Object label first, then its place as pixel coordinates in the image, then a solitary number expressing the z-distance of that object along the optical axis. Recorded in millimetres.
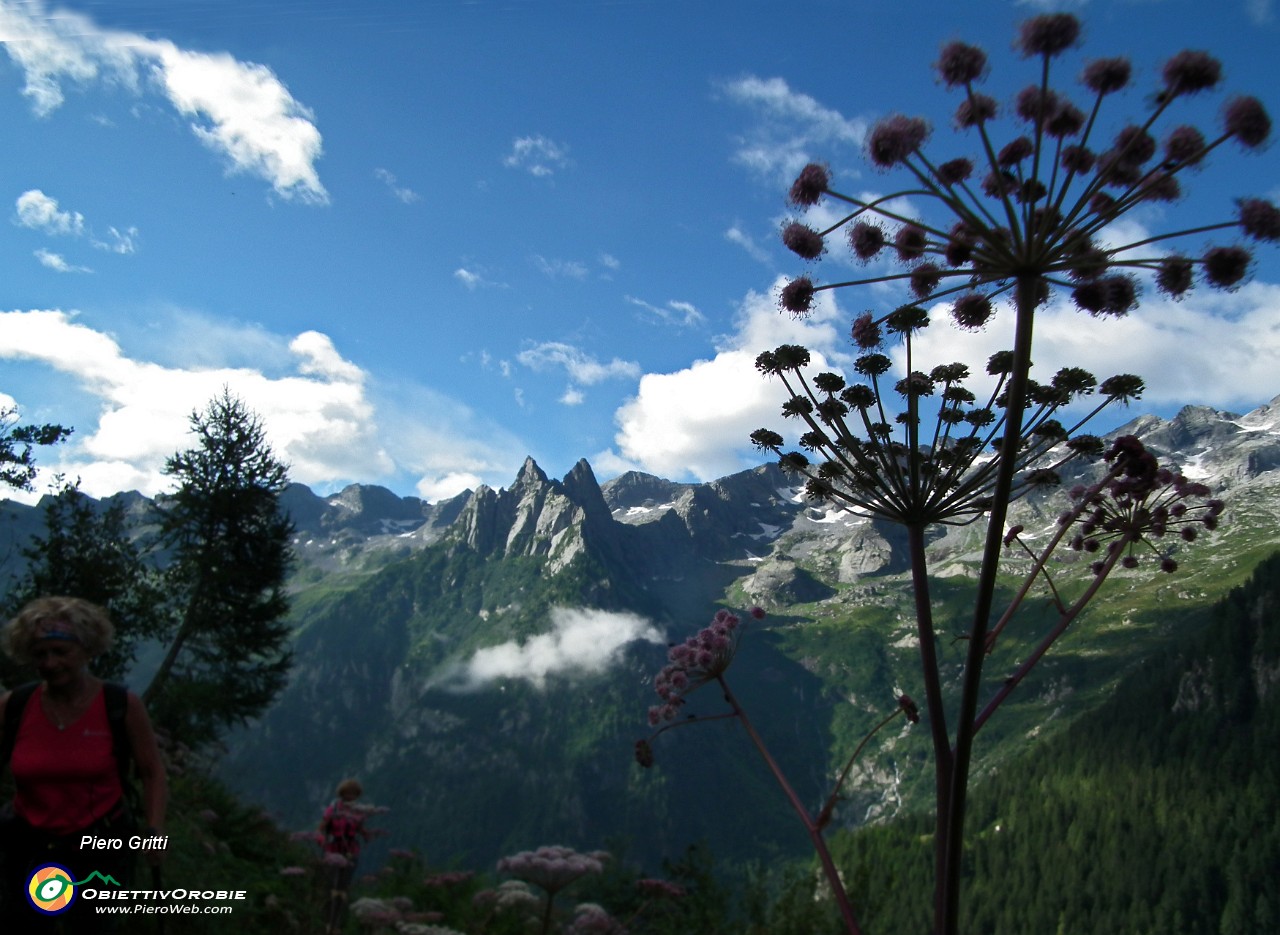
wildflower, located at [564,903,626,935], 8203
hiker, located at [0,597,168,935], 5148
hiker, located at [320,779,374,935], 8531
